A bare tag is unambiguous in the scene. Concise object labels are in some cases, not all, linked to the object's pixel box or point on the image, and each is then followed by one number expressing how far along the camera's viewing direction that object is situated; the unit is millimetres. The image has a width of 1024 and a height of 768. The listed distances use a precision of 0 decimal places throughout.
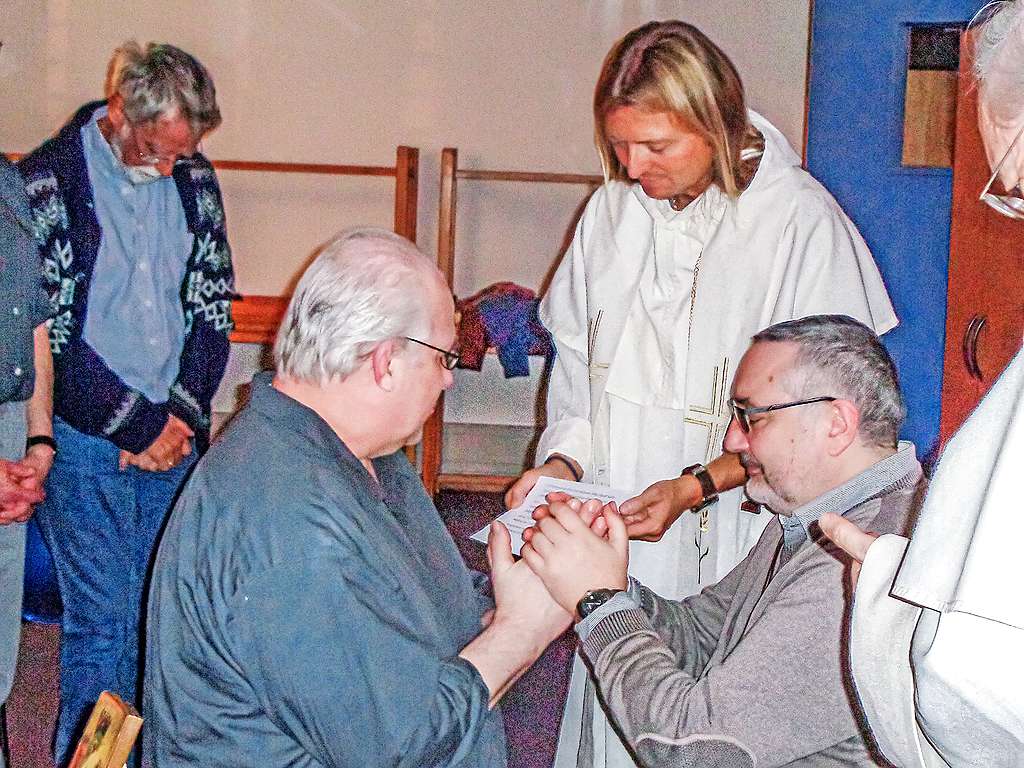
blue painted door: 2939
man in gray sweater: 1310
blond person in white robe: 1844
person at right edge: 761
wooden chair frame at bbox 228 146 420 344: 5203
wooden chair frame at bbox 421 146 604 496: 5211
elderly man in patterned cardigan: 2525
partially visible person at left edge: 2166
